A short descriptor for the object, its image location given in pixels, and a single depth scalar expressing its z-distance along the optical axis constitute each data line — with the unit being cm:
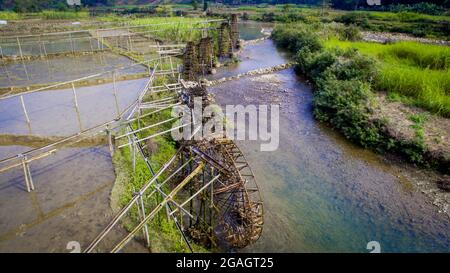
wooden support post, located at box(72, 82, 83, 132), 1544
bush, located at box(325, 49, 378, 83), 2084
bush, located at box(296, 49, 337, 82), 2494
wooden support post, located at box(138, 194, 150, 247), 796
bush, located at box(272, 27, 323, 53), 3177
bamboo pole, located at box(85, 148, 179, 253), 613
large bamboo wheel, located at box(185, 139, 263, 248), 933
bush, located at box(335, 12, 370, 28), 4881
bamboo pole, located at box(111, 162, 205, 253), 664
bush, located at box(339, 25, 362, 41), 3744
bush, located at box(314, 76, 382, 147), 1641
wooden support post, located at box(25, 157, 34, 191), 1042
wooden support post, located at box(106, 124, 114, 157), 1142
